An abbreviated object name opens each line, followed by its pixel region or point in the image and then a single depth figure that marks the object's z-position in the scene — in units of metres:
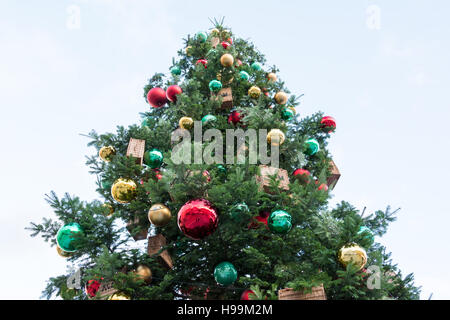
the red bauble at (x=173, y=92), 6.60
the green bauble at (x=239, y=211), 3.97
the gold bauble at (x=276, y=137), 5.24
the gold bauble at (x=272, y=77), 7.76
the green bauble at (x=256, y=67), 8.22
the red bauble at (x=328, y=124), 6.61
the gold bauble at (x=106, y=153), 5.41
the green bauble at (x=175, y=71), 8.01
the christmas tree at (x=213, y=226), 3.71
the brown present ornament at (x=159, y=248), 4.42
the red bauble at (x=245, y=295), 3.98
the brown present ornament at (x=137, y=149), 5.01
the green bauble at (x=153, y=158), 5.23
